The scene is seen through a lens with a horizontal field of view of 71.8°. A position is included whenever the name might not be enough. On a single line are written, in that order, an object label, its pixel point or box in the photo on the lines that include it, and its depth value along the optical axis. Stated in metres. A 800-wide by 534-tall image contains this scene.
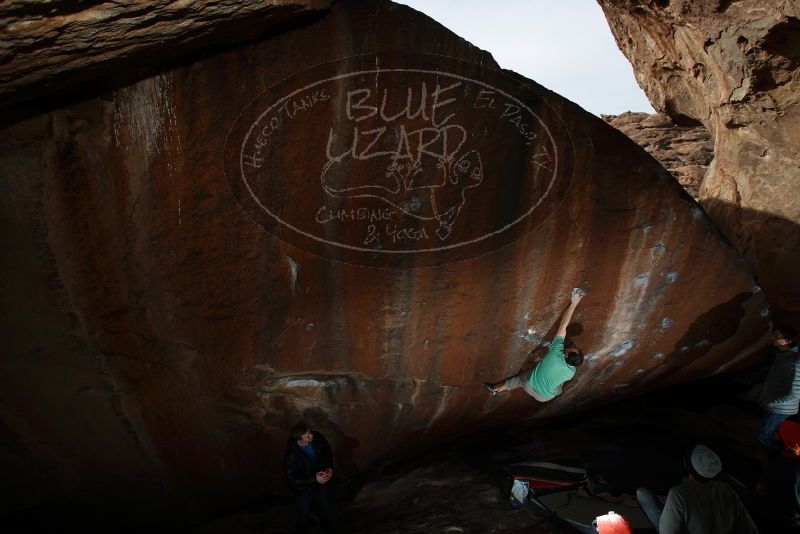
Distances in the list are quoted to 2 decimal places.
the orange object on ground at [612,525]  2.32
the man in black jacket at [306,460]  3.05
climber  3.31
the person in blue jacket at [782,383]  3.16
